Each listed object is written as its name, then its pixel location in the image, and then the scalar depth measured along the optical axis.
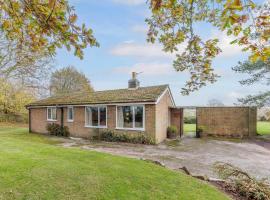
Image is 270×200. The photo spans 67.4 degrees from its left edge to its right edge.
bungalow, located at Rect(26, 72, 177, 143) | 13.64
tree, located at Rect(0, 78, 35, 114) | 21.36
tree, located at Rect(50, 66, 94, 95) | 35.06
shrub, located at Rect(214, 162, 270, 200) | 5.04
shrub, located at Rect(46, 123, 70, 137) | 17.25
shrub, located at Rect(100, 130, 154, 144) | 13.41
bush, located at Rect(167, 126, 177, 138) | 15.90
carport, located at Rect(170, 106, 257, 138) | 17.03
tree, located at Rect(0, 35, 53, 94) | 17.78
